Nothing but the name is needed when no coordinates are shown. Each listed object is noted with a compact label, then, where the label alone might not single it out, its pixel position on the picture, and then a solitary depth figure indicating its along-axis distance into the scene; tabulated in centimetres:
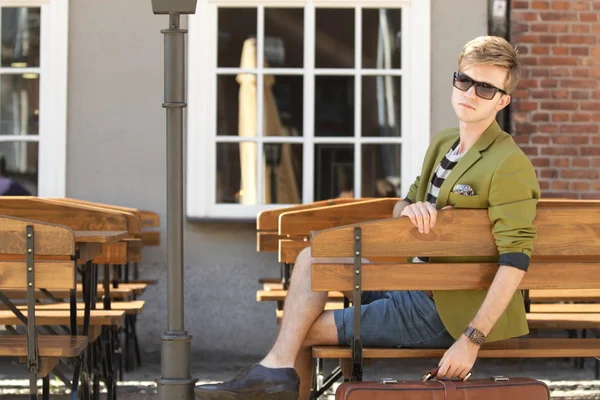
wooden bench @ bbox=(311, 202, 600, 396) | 783
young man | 775
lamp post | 884
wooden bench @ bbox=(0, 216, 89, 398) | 805
